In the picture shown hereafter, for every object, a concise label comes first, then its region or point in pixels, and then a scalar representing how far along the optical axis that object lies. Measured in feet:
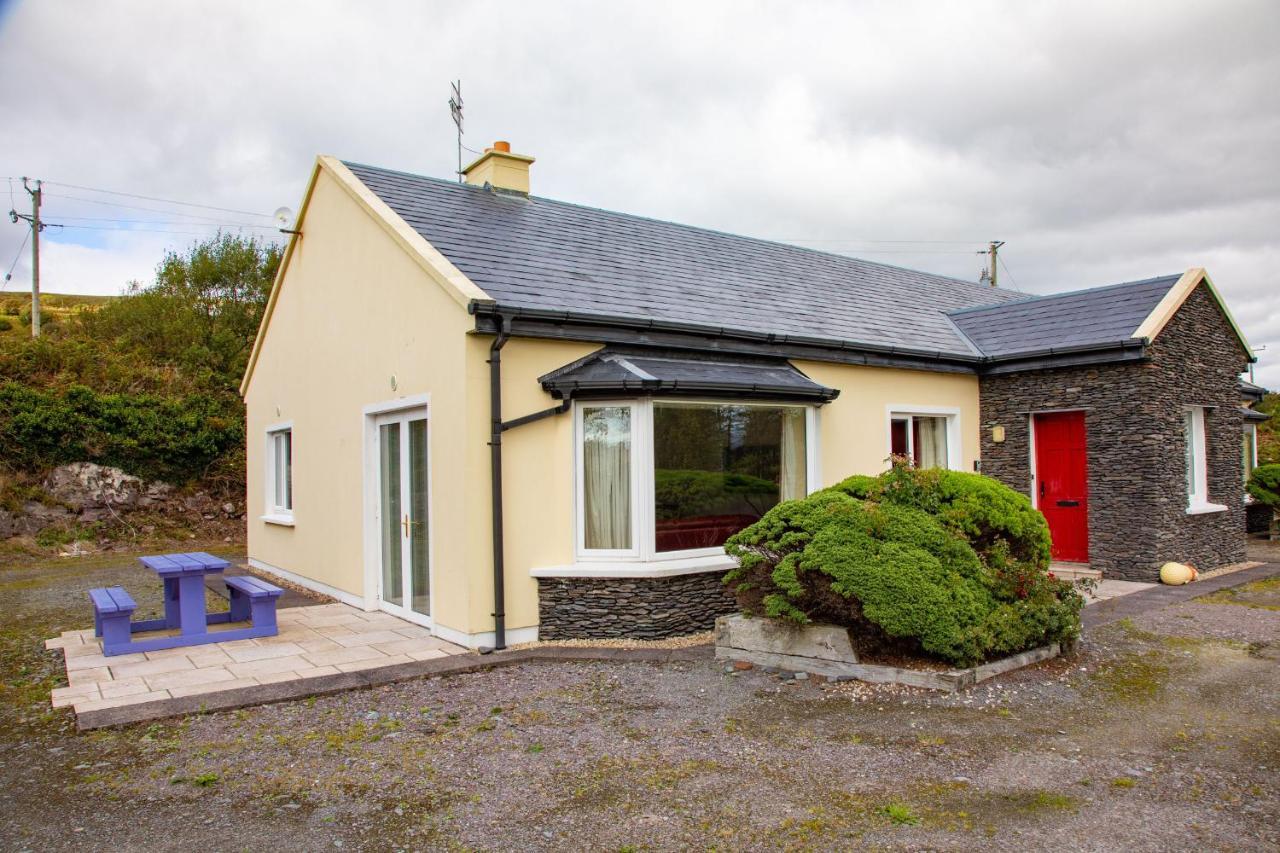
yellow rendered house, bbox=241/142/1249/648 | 24.23
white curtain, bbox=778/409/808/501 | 29.17
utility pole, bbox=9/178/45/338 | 84.28
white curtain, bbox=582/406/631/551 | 24.93
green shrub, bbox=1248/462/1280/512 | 49.39
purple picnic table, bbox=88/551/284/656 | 23.26
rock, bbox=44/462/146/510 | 51.21
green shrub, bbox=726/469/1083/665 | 19.08
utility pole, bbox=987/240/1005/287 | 111.04
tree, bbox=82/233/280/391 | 65.87
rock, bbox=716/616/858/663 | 20.08
